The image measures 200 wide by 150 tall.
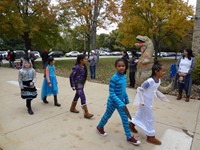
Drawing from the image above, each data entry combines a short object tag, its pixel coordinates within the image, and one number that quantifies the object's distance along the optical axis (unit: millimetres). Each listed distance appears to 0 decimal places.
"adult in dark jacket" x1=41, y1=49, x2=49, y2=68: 10627
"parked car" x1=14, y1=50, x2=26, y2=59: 21633
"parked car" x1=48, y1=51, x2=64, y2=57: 28598
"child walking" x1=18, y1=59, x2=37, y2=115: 3596
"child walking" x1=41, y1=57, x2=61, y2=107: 4082
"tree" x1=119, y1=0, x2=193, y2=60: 10119
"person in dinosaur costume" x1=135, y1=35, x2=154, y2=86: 4669
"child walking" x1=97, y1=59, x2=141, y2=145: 2528
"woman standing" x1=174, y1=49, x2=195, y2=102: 4632
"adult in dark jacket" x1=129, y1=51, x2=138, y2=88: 6252
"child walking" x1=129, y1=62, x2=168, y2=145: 2555
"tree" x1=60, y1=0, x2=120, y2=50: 12492
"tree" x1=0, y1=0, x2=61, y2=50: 11728
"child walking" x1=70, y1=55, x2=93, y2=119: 3457
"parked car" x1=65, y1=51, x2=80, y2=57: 31957
